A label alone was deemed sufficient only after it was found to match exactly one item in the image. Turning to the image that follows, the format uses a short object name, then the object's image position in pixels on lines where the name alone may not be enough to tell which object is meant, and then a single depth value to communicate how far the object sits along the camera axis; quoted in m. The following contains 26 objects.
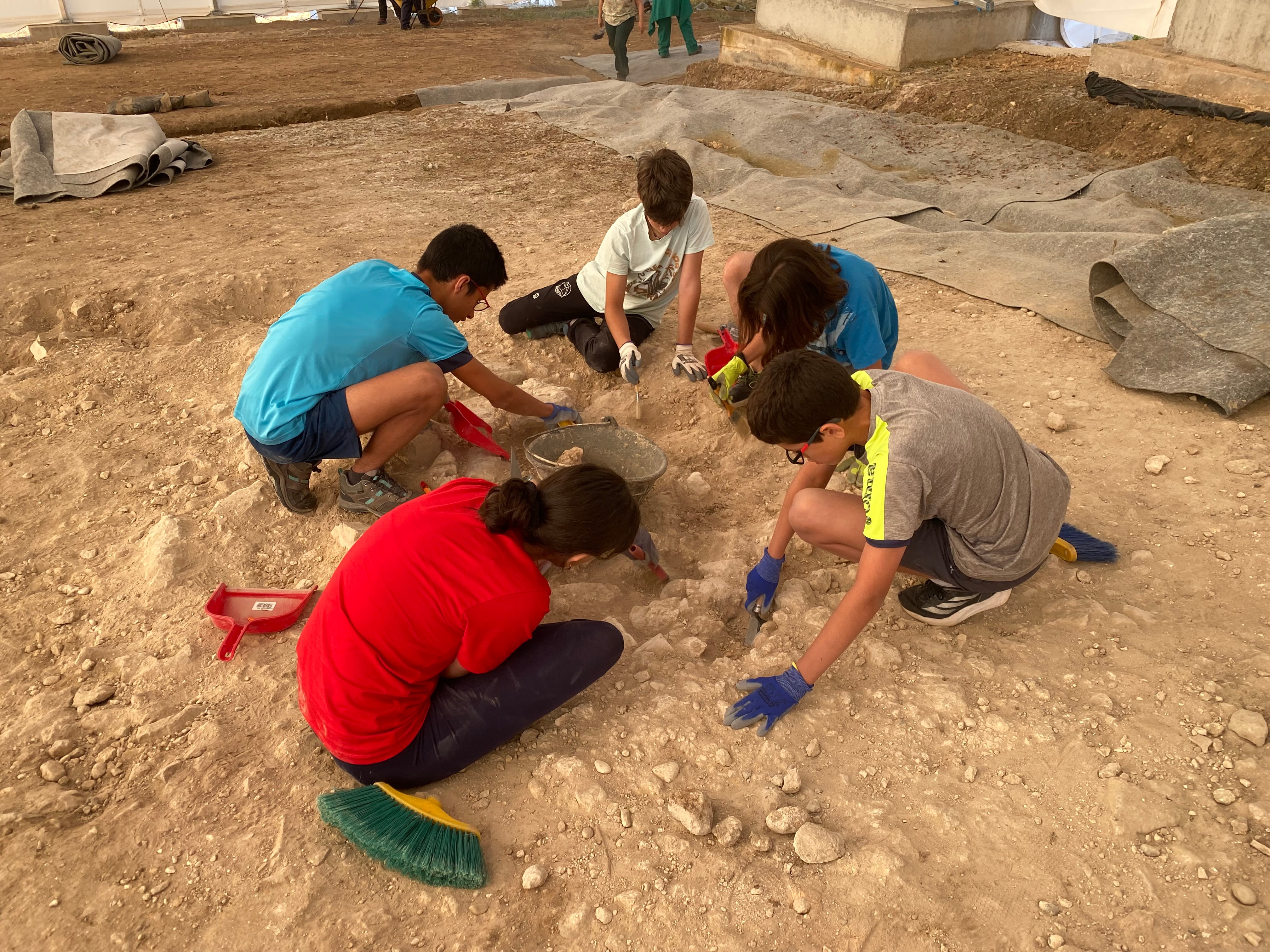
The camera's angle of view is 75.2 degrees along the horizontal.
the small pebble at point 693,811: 1.78
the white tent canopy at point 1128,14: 6.68
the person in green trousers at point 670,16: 10.32
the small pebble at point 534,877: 1.71
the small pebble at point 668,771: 1.90
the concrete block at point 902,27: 7.54
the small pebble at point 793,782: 1.88
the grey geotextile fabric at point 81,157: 5.37
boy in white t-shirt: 3.11
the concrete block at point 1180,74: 5.44
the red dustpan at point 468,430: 3.10
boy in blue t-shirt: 2.54
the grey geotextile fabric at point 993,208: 3.20
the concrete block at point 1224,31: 5.47
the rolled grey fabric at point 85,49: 9.70
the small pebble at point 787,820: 1.77
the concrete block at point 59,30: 11.83
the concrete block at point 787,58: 7.81
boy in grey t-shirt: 1.79
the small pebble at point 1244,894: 1.56
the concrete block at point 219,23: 12.73
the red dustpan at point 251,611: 2.26
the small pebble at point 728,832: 1.76
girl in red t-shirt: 1.77
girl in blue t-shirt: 2.39
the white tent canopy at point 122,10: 11.98
